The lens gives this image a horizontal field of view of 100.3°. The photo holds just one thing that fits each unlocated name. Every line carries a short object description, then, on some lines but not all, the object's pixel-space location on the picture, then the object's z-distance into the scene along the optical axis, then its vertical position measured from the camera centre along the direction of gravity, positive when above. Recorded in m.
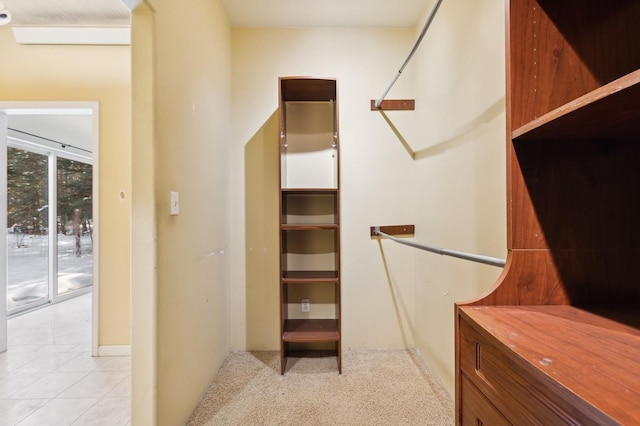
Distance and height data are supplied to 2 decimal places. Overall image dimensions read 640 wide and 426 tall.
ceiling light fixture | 1.74 +1.34
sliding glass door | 3.33 -0.16
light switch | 1.29 +0.06
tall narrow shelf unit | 2.19 +0.06
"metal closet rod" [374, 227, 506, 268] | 0.89 -0.17
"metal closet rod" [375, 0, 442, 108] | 1.11 +0.86
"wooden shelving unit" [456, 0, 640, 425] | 0.62 +0.06
